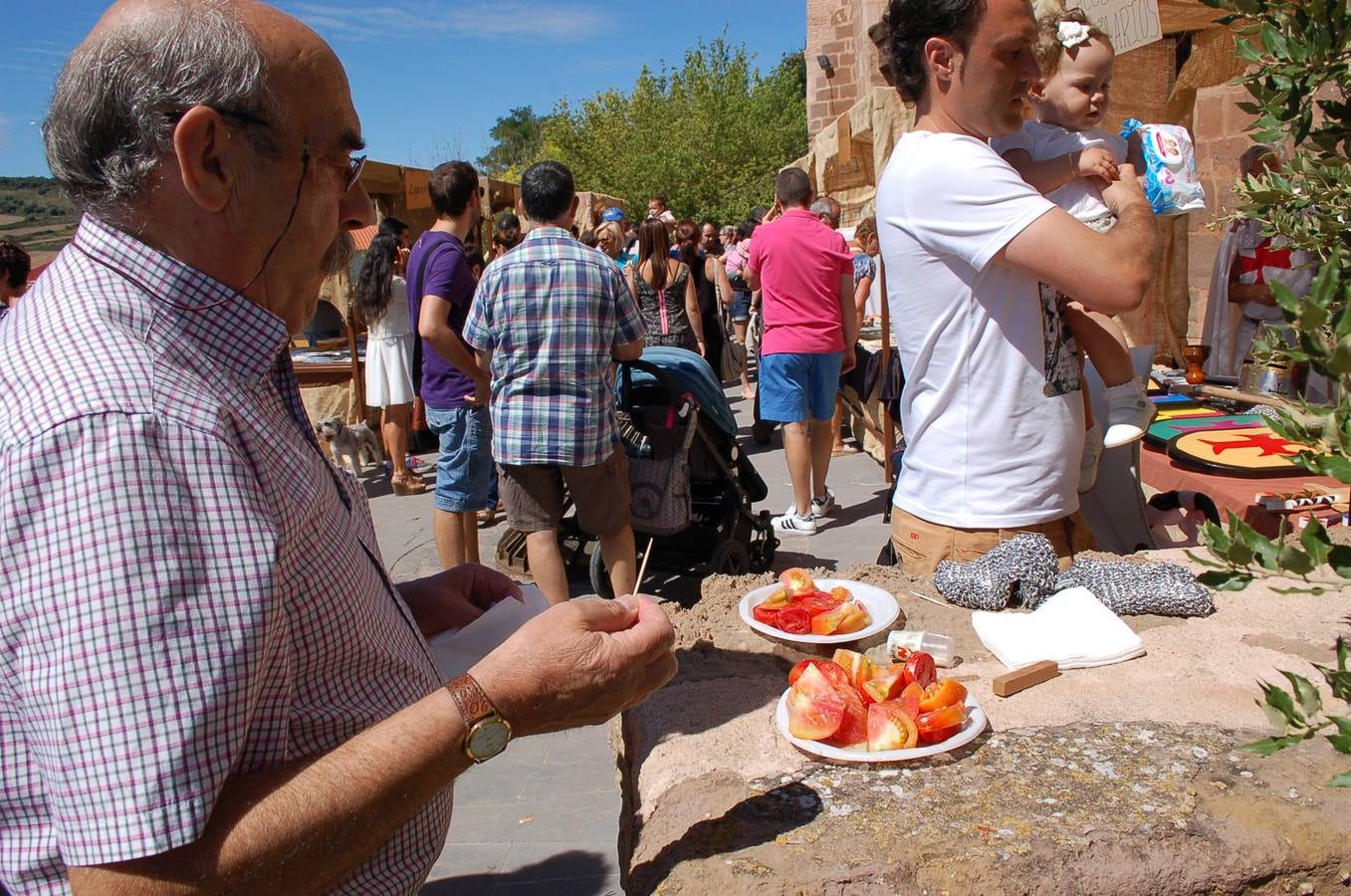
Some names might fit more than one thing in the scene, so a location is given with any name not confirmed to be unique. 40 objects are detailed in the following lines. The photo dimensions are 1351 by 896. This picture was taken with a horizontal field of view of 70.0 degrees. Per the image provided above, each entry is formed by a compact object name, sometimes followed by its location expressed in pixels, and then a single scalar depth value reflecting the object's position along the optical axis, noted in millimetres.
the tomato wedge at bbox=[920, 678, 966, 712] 1764
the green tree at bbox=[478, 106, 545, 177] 64412
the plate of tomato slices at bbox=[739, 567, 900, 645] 2264
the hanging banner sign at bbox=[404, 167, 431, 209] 8883
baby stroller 4707
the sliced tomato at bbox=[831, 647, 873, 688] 1929
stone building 7355
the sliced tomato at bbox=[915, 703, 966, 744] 1730
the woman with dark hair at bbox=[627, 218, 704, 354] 8570
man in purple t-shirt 4516
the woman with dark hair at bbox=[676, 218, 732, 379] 10703
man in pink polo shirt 5961
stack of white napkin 2039
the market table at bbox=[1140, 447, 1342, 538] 3354
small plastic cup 2085
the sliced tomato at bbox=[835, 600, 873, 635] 2266
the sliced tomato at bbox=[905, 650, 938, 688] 1900
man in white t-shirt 2025
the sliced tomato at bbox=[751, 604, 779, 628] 2357
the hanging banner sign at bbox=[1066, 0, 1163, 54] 3797
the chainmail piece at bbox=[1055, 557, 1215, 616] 2238
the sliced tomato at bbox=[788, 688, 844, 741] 1755
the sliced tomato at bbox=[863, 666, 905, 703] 1856
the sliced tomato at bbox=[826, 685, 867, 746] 1781
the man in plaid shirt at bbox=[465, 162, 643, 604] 3945
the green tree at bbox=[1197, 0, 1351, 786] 863
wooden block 1943
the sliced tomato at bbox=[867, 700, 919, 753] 1720
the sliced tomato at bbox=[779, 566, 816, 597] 2428
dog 7992
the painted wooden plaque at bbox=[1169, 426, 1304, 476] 3789
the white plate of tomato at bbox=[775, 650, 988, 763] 1724
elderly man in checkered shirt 856
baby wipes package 2932
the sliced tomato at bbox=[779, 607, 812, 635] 2305
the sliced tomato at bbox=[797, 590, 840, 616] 2342
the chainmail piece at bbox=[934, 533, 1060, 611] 2221
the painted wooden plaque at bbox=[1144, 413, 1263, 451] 4457
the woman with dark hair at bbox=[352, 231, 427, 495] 7156
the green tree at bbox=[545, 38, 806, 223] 30922
